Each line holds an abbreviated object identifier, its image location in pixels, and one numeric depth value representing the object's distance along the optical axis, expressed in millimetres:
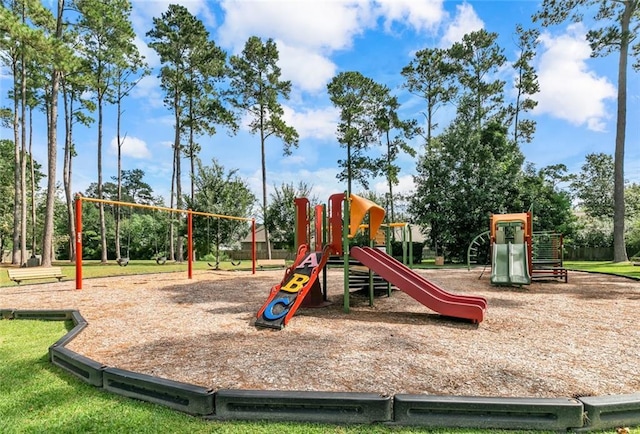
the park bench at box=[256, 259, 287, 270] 17016
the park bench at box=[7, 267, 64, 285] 10854
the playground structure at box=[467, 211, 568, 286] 10656
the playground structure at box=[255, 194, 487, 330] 5766
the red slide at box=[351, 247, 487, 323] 5798
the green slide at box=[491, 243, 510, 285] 10609
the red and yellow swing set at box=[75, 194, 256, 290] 9102
